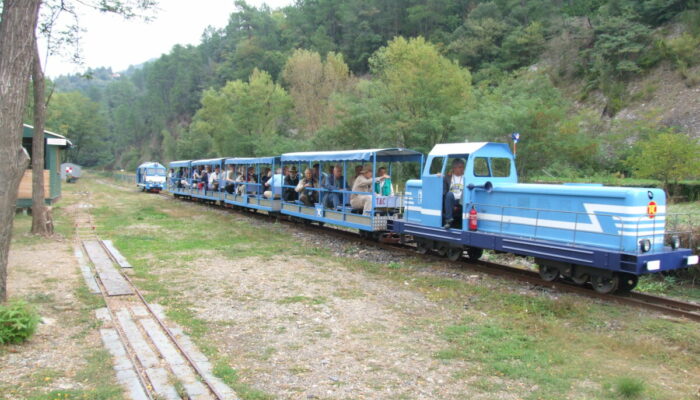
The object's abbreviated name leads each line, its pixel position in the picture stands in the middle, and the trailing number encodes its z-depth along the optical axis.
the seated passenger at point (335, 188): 16.77
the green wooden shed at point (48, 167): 21.70
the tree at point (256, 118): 50.22
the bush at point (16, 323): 6.40
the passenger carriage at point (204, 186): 28.53
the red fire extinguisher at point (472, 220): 11.48
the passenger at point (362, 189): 15.21
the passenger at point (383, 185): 15.20
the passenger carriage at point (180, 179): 34.16
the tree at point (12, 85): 6.83
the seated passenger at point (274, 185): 21.22
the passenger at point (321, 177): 17.70
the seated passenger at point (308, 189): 18.50
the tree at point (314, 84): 49.41
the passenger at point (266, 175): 22.88
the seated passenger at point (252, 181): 24.06
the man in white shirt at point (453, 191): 11.95
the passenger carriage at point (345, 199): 14.77
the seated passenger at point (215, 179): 29.24
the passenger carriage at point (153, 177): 45.44
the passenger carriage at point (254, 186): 21.45
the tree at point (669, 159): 21.88
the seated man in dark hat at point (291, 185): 20.08
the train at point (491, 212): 8.91
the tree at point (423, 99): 30.20
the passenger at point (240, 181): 25.12
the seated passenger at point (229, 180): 26.94
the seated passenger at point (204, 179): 30.48
